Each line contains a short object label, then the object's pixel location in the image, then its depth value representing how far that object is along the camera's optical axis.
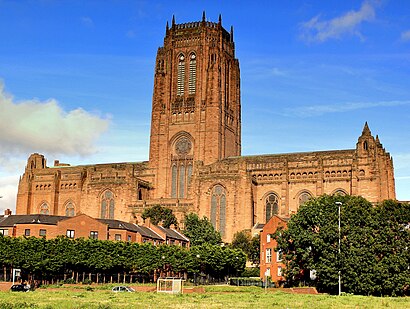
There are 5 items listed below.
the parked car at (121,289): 61.47
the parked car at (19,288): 61.21
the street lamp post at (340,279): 58.31
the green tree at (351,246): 59.72
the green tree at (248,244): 97.19
